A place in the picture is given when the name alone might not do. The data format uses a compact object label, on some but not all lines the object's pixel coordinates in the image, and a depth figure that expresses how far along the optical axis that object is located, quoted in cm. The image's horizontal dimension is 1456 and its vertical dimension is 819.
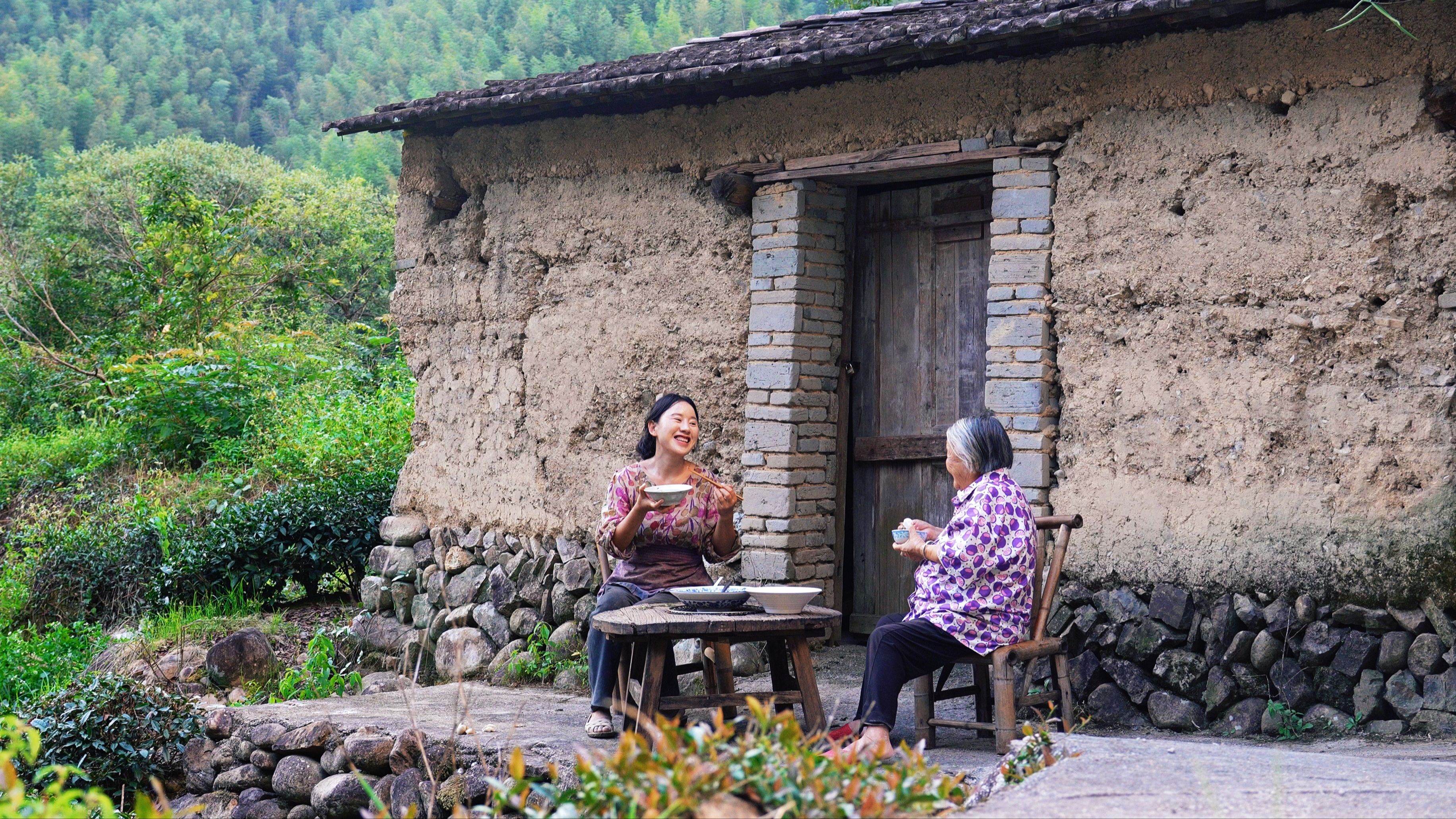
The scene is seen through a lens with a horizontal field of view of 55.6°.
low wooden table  480
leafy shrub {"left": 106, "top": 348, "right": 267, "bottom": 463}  1341
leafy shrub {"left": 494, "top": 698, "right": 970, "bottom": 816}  259
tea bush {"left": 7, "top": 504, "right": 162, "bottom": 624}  1038
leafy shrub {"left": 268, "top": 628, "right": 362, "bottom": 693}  779
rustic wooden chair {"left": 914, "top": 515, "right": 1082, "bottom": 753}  483
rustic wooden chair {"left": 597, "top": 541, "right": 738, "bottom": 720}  529
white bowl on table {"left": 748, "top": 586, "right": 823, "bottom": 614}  497
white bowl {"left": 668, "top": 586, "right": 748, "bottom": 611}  509
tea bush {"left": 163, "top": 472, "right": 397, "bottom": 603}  1016
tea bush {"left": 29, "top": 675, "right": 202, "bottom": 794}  641
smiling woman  561
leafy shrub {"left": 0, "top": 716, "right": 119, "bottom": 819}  262
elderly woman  484
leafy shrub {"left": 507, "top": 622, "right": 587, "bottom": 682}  735
